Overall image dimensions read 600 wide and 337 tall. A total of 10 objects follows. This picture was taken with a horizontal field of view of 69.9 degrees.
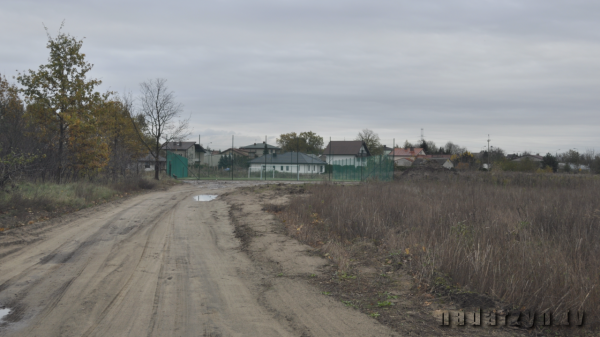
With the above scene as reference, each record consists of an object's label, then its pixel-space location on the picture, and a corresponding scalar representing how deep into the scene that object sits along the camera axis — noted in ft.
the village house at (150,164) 258.88
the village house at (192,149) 293.84
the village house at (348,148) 291.91
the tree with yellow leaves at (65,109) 70.38
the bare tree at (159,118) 117.50
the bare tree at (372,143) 346.33
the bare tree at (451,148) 399.38
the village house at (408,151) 372.62
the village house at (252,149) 339.48
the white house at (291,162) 194.22
